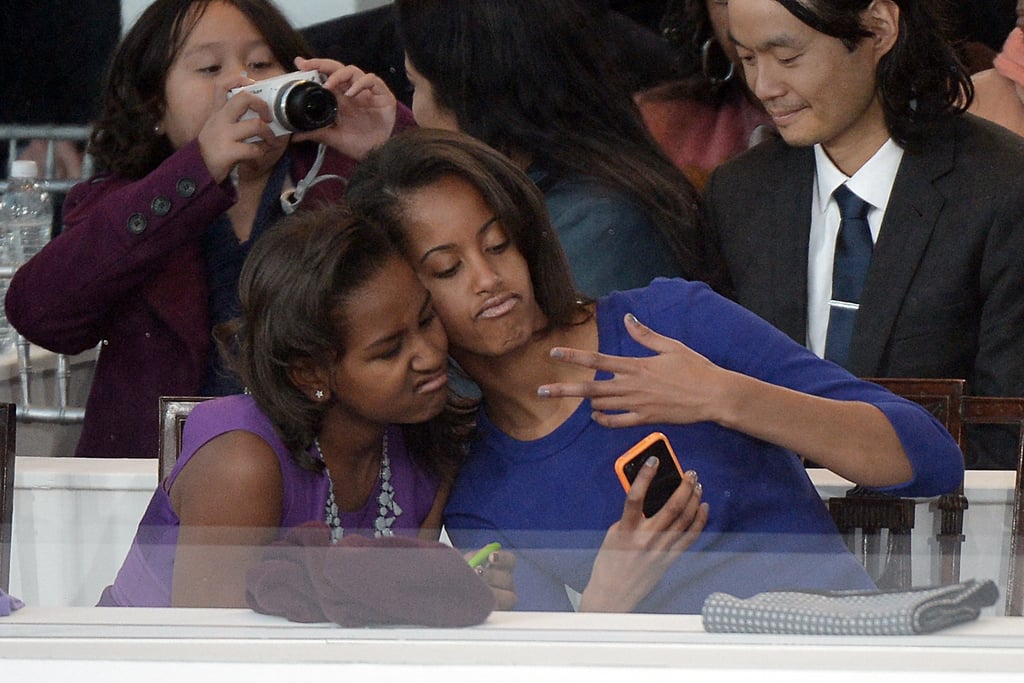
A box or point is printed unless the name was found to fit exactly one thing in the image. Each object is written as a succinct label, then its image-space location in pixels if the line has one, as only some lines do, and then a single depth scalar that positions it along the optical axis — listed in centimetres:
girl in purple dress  1054
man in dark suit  1067
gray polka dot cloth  1016
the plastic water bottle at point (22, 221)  1061
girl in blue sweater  1054
